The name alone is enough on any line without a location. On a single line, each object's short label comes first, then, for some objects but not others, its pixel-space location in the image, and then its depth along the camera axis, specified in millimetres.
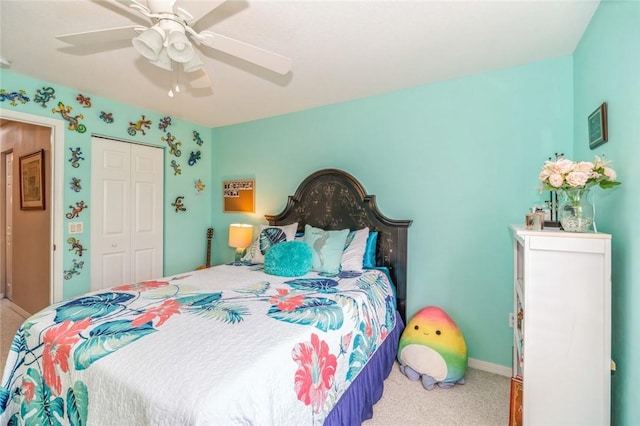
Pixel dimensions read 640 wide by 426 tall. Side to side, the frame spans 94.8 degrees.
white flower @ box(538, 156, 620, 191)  1332
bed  1003
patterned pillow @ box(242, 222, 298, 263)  2865
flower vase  1402
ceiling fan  1341
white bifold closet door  3055
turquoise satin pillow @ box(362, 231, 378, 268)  2615
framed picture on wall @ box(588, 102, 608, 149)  1535
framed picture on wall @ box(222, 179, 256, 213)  3709
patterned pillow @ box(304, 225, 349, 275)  2467
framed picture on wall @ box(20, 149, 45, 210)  3033
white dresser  1298
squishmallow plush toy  2107
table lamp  3461
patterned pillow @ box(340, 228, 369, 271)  2500
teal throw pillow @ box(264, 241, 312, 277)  2355
